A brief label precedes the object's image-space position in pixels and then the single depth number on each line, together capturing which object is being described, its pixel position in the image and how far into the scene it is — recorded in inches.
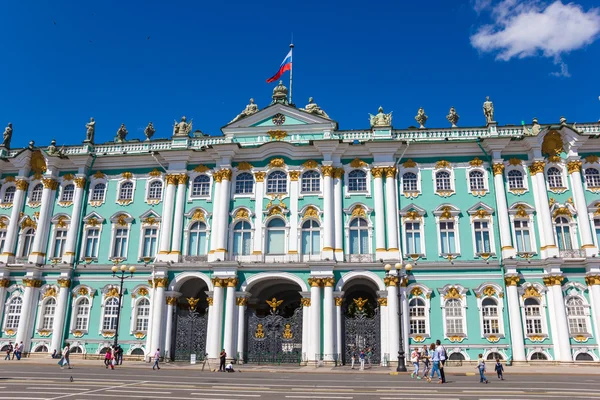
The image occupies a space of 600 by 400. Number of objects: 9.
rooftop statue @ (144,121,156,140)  1728.6
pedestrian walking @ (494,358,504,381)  955.3
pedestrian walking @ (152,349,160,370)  1187.1
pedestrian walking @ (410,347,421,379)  984.1
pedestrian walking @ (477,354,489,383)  874.8
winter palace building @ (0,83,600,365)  1331.2
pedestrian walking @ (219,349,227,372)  1147.9
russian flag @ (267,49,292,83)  1619.1
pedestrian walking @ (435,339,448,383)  880.3
